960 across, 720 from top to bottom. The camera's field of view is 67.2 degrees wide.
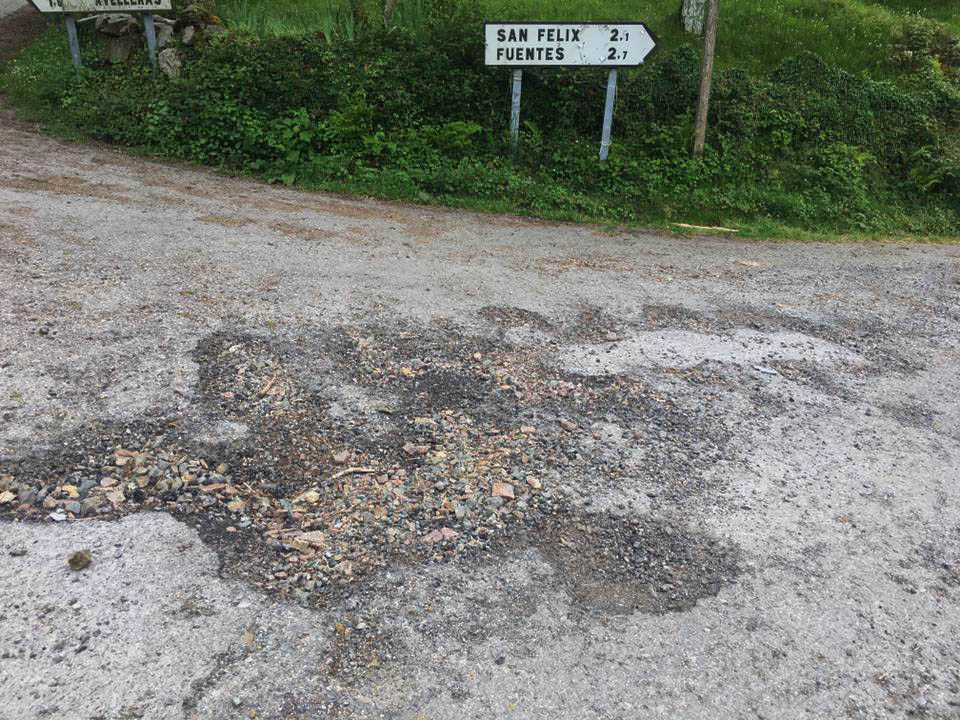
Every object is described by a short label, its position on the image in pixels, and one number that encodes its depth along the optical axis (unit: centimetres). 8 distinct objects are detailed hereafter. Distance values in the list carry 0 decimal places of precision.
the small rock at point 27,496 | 328
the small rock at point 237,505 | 338
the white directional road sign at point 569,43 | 916
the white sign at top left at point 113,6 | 1033
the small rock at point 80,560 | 295
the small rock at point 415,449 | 386
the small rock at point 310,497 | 348
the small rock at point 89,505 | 326
